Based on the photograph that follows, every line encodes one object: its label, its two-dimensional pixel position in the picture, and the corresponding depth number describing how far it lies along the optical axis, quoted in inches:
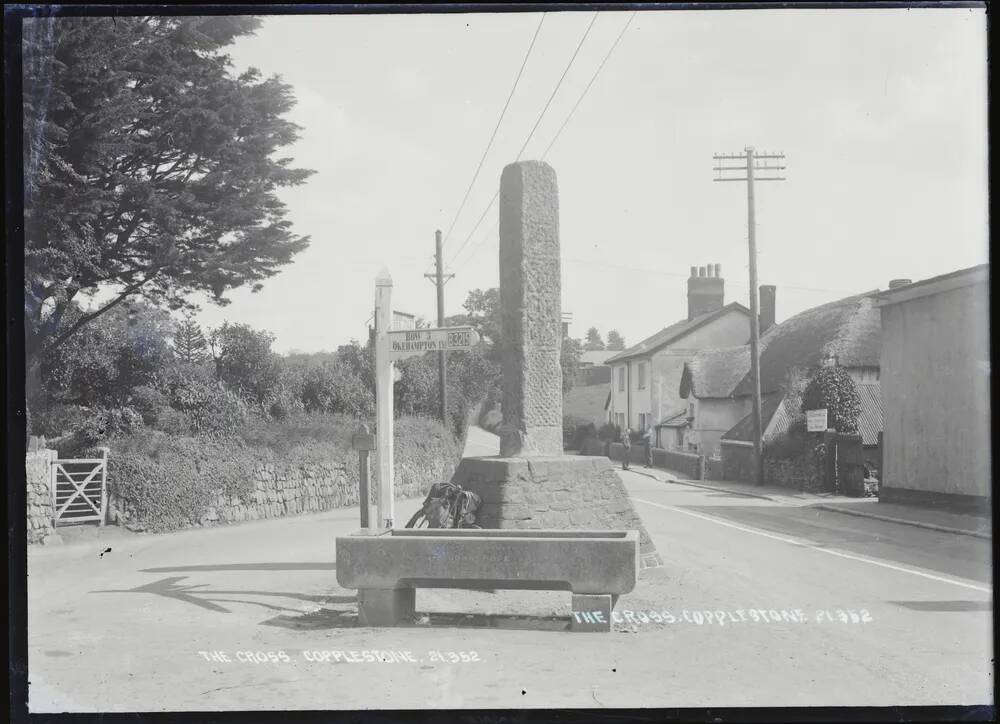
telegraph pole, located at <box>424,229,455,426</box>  1224.2
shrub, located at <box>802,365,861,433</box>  1023.6
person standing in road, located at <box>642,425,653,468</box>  1611.7
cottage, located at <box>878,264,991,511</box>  668.7
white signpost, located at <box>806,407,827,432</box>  954.7
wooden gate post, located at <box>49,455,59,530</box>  572.5
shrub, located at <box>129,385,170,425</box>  741.9
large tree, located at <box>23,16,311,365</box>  474.9
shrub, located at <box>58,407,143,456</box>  652.1
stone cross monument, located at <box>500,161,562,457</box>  395.5
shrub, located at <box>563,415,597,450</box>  2053.4
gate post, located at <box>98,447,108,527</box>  609.3
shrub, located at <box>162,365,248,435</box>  783.1
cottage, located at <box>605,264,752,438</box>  1886.1
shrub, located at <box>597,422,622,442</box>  1982.3
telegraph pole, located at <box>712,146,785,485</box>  1047.0
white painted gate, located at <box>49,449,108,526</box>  585.9
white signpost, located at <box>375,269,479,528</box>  357.7
